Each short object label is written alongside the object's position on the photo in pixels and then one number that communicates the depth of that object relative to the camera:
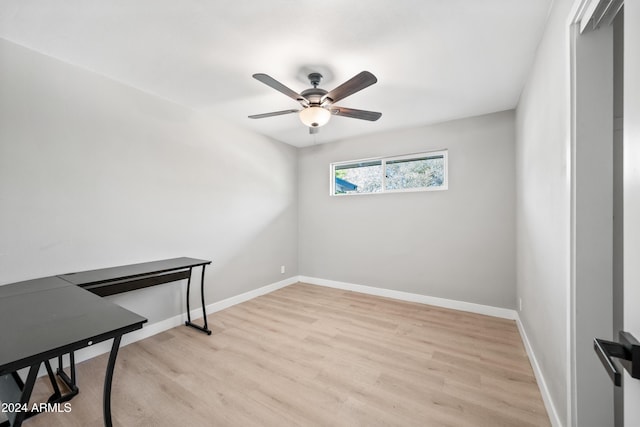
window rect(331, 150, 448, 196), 3.63
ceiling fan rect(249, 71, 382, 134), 2.00
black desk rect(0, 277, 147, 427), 0.99
